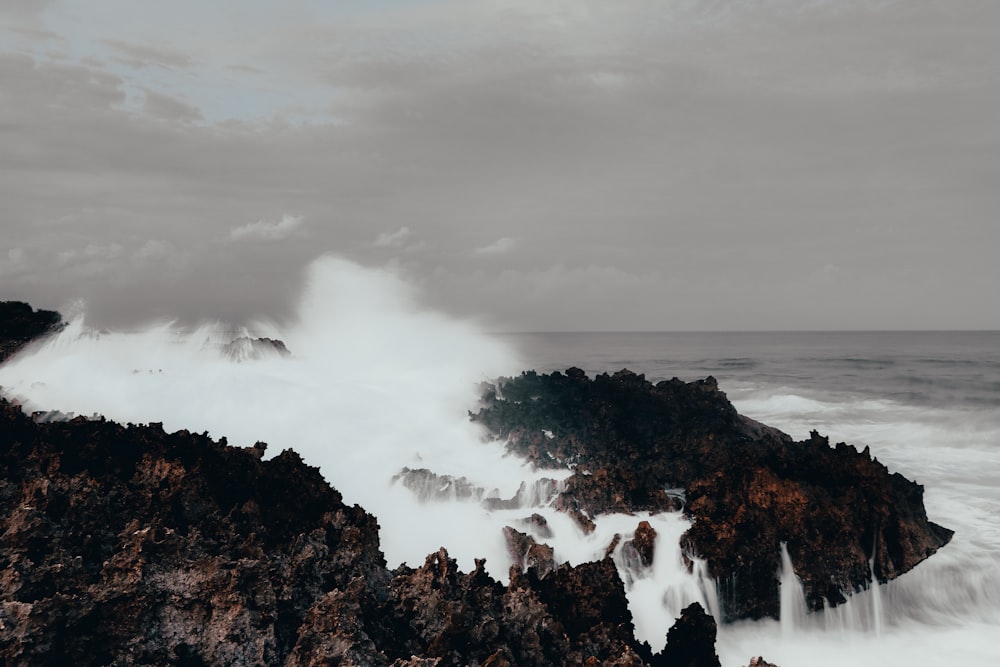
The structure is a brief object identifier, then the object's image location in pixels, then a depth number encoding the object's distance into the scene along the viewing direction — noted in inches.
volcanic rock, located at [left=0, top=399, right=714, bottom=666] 283.9
